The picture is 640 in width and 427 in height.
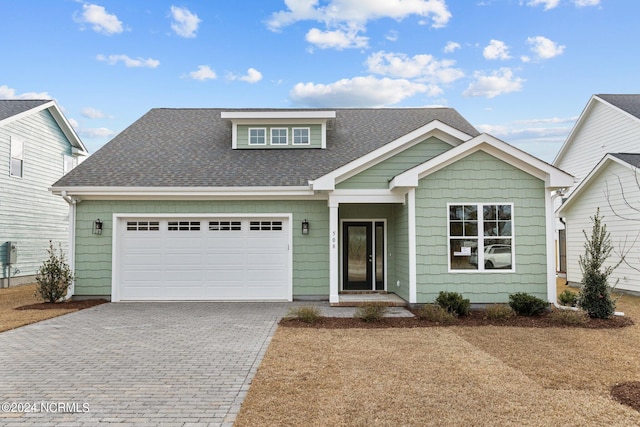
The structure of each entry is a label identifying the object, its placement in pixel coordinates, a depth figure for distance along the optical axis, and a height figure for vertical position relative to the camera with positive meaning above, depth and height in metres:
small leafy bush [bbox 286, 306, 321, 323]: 9.23 -1.66
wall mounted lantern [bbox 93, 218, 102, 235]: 12.35 +0.21
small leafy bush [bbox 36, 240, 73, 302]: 11.85 -1.22
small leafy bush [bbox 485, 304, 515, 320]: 9.59 -1.67
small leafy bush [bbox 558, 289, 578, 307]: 10.57 -1.54
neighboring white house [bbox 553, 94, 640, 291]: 13.66 +1.91
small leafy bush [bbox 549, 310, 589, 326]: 9.11 -1.72
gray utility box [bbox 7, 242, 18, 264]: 16.06 -0.65
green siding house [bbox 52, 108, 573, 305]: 10.48 +0.51
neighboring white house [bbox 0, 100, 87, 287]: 16.14 +2.04
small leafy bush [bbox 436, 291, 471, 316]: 9.80 -1.52
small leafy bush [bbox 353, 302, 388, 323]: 9.30 -1.65
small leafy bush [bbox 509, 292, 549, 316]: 9.74 -1.53
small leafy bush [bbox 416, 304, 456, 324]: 9.31 -1.69
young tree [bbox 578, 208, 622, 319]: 9.55 -1.19
